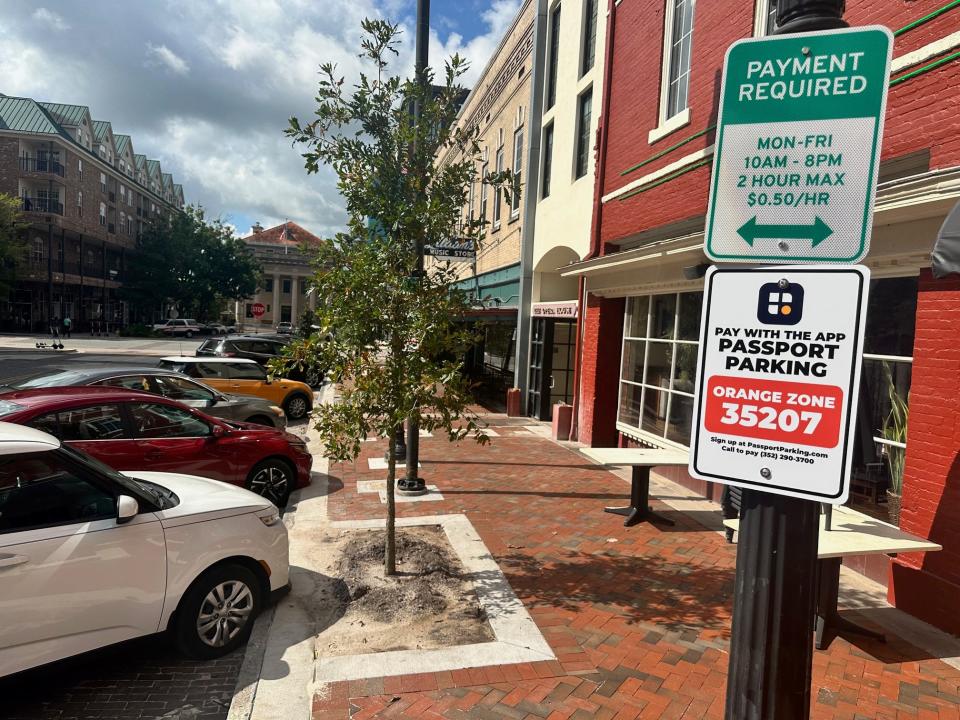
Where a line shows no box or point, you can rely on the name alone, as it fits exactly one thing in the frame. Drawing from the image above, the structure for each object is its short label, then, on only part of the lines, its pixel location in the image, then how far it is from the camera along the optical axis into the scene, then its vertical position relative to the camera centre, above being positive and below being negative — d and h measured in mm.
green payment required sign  1855 +583
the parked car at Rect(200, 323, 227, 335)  59134 -1351
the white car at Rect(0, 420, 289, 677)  3457 -1466
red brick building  4805 +906
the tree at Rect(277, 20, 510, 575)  4957 +385
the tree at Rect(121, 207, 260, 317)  57219 +4409
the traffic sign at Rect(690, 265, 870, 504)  1783 -107
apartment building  46312 +7505
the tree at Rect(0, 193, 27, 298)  35000 +3413
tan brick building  15680 +3994
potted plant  5582 -802
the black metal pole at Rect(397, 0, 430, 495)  8188 -1431
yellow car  13133 -1355
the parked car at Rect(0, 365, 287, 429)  8680 -1093
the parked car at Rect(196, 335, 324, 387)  17641 -882
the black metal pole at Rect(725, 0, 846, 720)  1924 -799
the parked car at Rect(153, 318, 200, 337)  54125 -1240
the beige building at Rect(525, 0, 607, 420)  12250 +3033
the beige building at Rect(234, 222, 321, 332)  87188 +6175
